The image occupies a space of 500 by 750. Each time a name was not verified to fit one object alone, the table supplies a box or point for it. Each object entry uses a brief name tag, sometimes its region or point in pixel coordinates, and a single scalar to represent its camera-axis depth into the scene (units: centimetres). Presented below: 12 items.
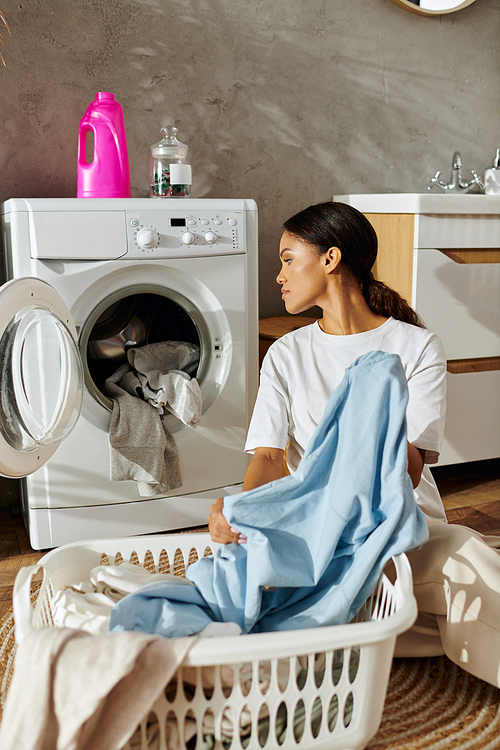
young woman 115
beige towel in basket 77
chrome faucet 255
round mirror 248
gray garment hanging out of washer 176
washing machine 160
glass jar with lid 190
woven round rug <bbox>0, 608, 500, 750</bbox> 111
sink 198
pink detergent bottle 187
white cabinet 203
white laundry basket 81
